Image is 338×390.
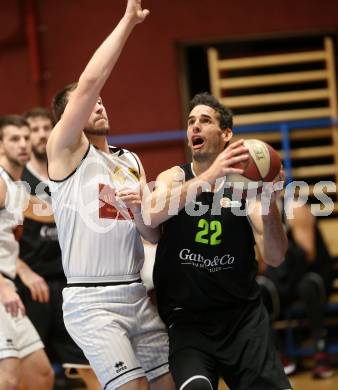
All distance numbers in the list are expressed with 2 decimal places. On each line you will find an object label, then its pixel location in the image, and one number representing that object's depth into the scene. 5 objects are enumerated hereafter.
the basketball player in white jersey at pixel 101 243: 8.95
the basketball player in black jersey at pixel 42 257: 14.09
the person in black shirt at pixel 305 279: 16.66
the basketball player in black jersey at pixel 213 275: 9.37
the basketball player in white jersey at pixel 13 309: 11.19
